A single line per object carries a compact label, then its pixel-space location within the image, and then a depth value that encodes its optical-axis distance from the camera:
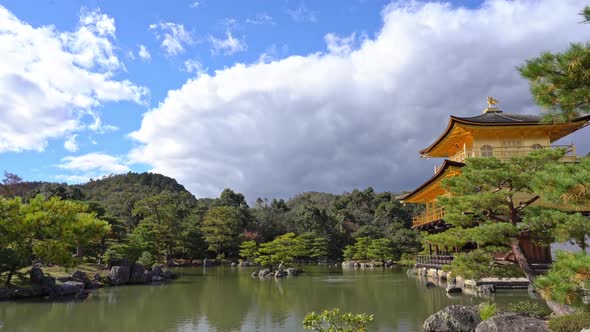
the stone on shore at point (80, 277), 18.19
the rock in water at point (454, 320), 7.94
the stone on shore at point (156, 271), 22.13
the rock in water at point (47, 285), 15.41
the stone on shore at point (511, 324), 6.86
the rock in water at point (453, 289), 14.16
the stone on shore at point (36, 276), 15.59
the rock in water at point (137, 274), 20.86
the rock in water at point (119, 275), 19.94
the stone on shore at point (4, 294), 14.27
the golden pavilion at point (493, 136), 16.05
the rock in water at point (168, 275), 22.85
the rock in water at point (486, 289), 13.45
